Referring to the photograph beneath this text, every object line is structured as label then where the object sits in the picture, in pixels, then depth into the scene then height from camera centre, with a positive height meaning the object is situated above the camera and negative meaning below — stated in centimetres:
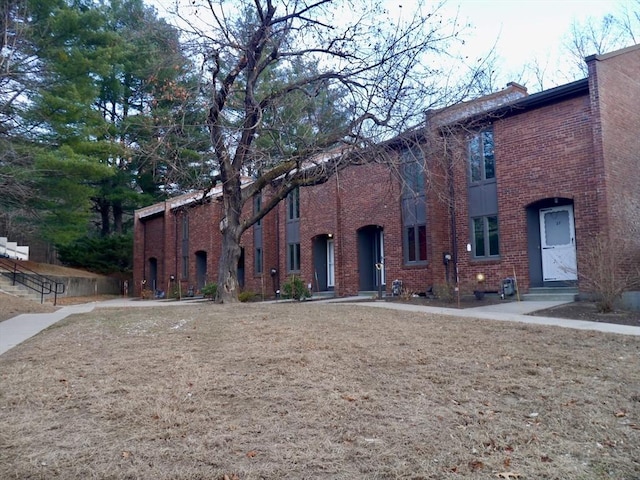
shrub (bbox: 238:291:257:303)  2152 -53
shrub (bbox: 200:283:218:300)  2162 -23
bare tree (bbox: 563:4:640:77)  2801 +1139
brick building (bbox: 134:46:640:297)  1348 +231
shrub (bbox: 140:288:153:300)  2966 -49
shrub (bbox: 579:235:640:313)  1099 +5
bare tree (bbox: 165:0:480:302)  1102 +390
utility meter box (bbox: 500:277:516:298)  1491 -28
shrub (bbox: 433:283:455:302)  1462 -37
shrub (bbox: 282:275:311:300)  1844 -26
